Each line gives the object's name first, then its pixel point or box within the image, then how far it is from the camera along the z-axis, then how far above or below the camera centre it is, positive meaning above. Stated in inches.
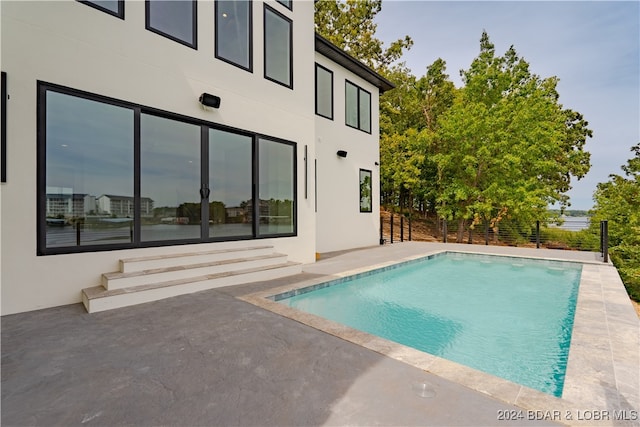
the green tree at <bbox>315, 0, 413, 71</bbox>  633.6 +398.5
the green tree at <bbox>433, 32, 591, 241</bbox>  454.6 +105.0
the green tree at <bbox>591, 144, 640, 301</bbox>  506.0 -5.0
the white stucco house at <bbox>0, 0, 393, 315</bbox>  132.6 +38.3
